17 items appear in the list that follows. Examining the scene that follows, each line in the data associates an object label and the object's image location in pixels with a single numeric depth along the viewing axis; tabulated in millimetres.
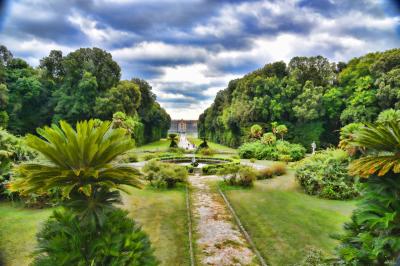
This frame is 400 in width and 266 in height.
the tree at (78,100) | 39416
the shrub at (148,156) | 28547
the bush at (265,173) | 19359
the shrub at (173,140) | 39597
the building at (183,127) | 157875
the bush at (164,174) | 16625
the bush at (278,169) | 20255
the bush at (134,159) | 26619
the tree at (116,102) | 39219
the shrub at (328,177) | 14398
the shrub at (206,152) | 34125
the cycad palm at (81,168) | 4508
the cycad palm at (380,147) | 4668
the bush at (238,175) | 16969
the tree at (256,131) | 39191
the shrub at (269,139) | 34500
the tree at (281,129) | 37212
